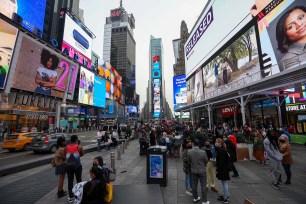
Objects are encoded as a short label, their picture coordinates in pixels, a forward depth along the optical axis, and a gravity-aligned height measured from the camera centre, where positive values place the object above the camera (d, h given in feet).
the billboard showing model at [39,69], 87.97 +31.46
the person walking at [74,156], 17.63 -3.10
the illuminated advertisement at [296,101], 61.16 +8.88
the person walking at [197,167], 16.39 -3.64
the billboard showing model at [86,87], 174.29 +38.90
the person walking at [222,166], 16.78 -3.64
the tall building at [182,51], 355.11 +149.51
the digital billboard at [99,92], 209.77 +39.65
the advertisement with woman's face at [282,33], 56.75 +31.84
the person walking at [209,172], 19.72 -4.95
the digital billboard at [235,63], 78.74 +32.61
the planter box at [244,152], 34.14 -4.63
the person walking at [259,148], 30.77 -3.58
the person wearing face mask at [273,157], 20.26 -3.27
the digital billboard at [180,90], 241.14 +48.38
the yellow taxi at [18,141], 46.44 -4.05
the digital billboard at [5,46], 75.66 +33.76
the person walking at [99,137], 47.90 -2.94
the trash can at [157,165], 20.88 -4.46
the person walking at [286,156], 20.94 -3.26
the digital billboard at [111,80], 252.95 +72.02
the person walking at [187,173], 18.75 -4.76
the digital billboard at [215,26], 88.33 +62.39
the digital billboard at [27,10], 86.14 +61.67
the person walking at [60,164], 17.95 -3.76
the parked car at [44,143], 43.15 -4.27
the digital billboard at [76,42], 143.02 +72.67
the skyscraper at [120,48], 510.99 +221.26
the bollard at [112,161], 24.13 -4.60
